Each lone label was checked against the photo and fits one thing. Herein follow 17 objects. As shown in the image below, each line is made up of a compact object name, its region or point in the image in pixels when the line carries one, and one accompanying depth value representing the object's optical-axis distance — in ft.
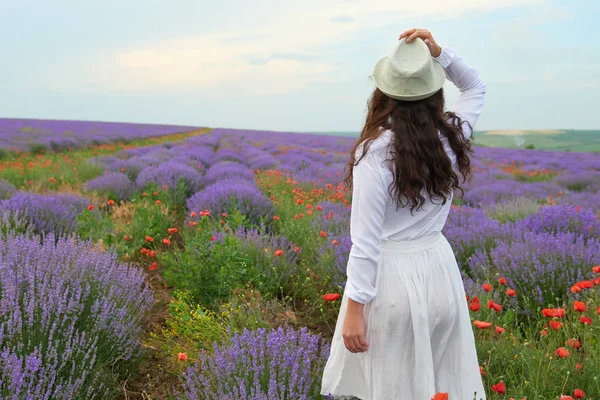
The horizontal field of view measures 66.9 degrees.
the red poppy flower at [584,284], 7.54
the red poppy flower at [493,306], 7.05
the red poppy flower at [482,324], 6.17
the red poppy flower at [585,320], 7.05
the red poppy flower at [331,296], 7.38
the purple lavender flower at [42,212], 14.32
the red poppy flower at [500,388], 5.57
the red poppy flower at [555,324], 6.67
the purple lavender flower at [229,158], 37.37
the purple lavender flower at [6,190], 18.74
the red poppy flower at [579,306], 6.92
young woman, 4.99
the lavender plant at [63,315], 6.16
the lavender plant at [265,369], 6.14
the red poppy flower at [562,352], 6.01
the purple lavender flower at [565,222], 13.75
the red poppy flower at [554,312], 6.55
